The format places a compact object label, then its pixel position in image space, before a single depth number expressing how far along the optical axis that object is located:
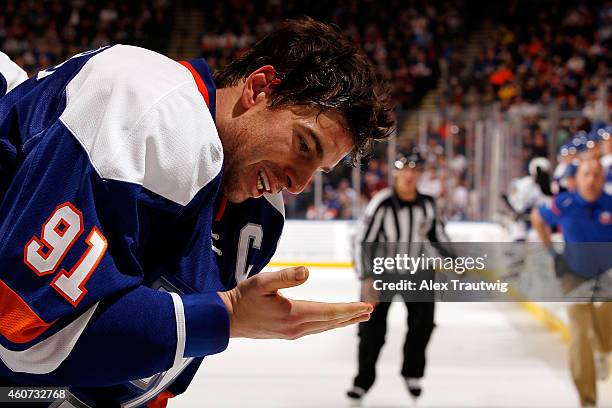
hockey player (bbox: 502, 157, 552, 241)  8.00
